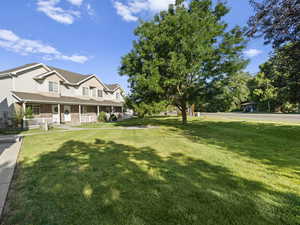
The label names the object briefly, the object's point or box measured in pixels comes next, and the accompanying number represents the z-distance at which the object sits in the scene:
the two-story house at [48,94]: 14.39
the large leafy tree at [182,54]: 11.05
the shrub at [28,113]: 13.12
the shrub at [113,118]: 21.88
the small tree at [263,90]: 34.88
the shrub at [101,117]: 20.20
